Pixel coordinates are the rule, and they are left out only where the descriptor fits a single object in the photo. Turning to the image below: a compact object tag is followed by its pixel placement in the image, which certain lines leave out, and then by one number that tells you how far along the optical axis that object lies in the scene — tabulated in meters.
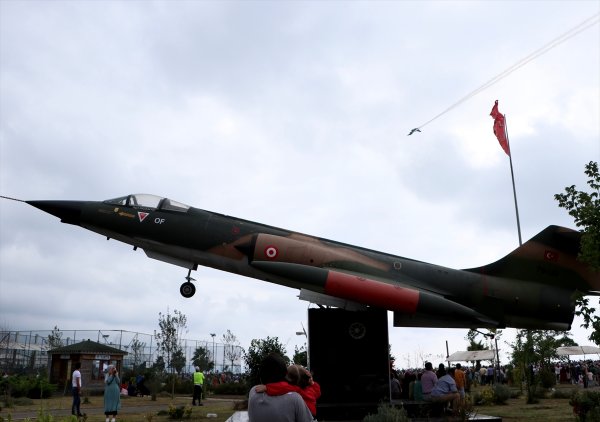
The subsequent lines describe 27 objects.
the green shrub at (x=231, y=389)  34.72
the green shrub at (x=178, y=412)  17.09
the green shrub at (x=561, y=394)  23.91
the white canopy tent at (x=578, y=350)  36.28
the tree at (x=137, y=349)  43.18
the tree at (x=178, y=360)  38.00
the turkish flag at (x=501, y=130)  27.19
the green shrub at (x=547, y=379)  29.19
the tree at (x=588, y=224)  10.15
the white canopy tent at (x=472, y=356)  41.74
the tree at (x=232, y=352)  51.07
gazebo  31.20
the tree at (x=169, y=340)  38.44
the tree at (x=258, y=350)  24.48
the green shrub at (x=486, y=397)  21.42
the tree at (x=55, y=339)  41.69
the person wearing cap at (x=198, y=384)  23.19
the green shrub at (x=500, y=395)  21.70
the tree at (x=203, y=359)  43.36
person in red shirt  4.37
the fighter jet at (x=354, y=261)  15.05
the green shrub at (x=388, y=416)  10.88
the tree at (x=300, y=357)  27.62
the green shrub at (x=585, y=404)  11.23
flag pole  26.52
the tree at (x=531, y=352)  22.73
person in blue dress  14.11
